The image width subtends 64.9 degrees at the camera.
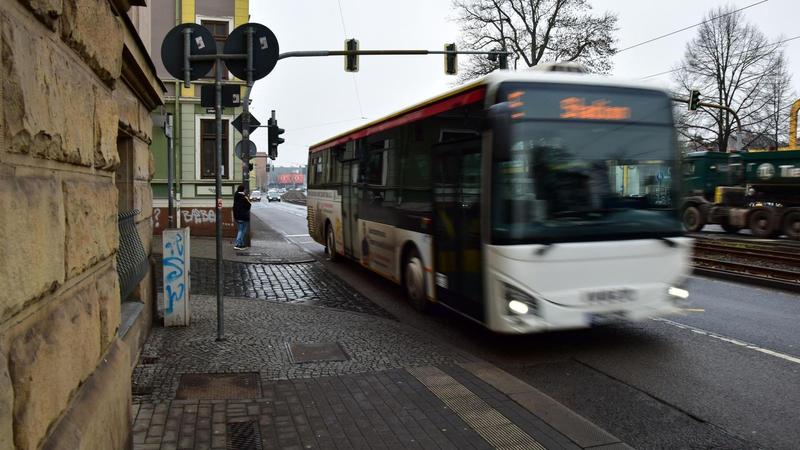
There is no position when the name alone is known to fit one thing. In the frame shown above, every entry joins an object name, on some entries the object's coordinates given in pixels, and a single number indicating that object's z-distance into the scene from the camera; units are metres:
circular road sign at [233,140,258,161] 15.99
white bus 6.21
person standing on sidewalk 16.41
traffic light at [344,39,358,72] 17.73
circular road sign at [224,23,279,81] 6.69
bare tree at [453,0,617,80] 35.25
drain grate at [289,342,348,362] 6.15
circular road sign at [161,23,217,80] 6.54
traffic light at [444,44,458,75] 20.01
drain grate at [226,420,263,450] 4.02
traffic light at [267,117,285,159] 18.47
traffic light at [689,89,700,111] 24.38
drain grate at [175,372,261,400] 4.93
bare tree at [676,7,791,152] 41.03
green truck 22.52
